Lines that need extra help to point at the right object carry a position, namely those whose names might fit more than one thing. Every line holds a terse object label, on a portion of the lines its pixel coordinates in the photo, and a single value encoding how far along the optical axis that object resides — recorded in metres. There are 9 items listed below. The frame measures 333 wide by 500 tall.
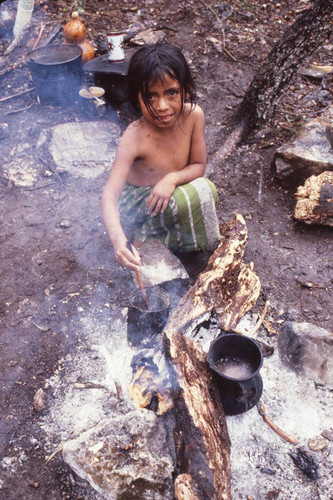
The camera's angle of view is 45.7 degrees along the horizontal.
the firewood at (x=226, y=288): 2.43
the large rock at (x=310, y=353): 2.35
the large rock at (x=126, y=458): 1.88
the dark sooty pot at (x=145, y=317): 2.45
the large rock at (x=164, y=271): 2.73
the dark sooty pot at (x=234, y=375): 2.06
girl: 2.44
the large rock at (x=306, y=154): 3.59
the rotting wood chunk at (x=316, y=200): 3.27
